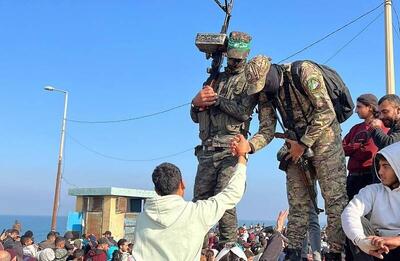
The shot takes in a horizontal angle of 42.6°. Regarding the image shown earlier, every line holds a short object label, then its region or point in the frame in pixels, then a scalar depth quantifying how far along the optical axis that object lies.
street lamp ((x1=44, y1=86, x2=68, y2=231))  24.60
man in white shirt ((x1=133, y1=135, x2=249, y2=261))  3.69
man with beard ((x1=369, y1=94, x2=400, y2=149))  4.80
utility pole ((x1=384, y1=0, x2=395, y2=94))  12.54
